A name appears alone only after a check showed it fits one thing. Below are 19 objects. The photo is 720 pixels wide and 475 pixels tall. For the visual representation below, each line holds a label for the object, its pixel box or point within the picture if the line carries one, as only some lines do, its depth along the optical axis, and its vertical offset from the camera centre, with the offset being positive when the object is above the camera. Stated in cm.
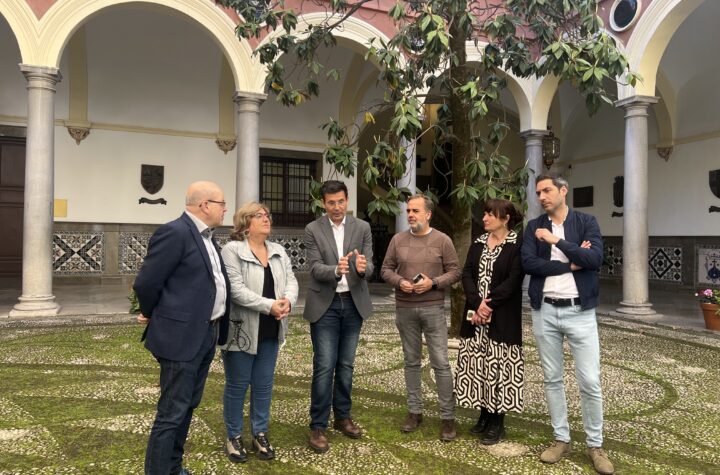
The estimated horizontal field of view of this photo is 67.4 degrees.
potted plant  769 -93
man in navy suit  256 -34
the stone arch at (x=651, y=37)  839 +337
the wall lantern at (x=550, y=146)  1132 +205
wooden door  1146 +81
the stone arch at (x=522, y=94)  1087 +306
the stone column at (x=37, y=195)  789 +70
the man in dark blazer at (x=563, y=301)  315 -34
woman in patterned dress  343 -56
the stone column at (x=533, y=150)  1102 +193
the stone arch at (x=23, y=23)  779 +318
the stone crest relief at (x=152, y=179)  1217 +143
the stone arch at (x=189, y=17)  797 +332
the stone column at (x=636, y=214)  908 +50
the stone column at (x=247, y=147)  905 +162
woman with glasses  307 -45
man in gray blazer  340 -38
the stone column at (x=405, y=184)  988 +109
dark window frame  1345 +126
